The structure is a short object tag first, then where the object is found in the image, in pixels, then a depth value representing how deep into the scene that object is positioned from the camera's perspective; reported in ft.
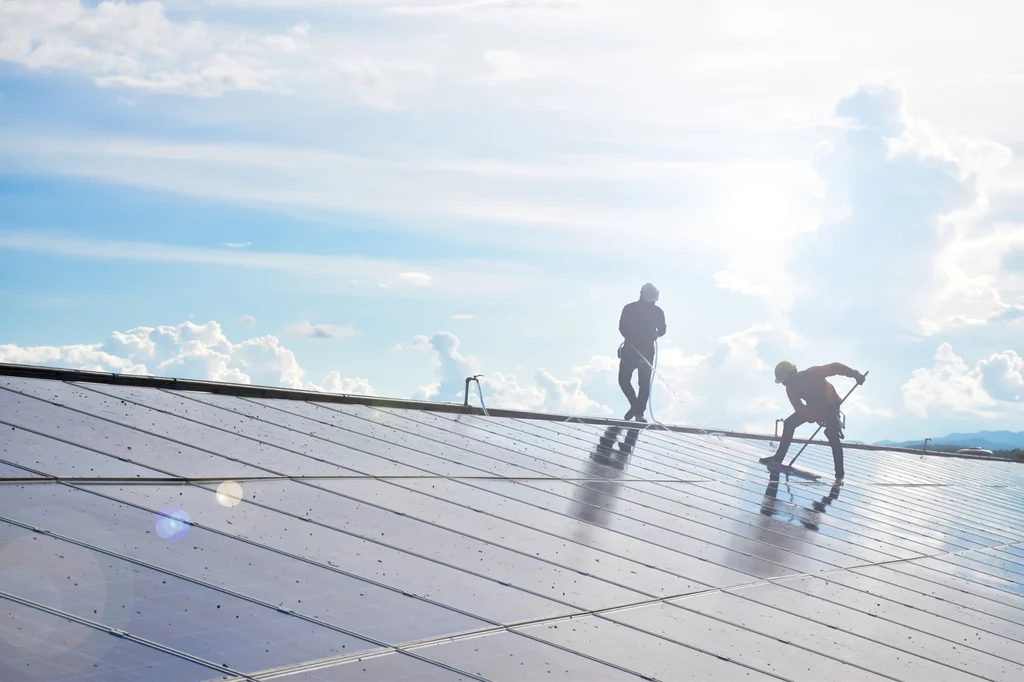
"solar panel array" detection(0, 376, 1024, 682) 19.36
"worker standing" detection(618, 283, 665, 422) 74.18
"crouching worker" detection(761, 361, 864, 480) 64.90
